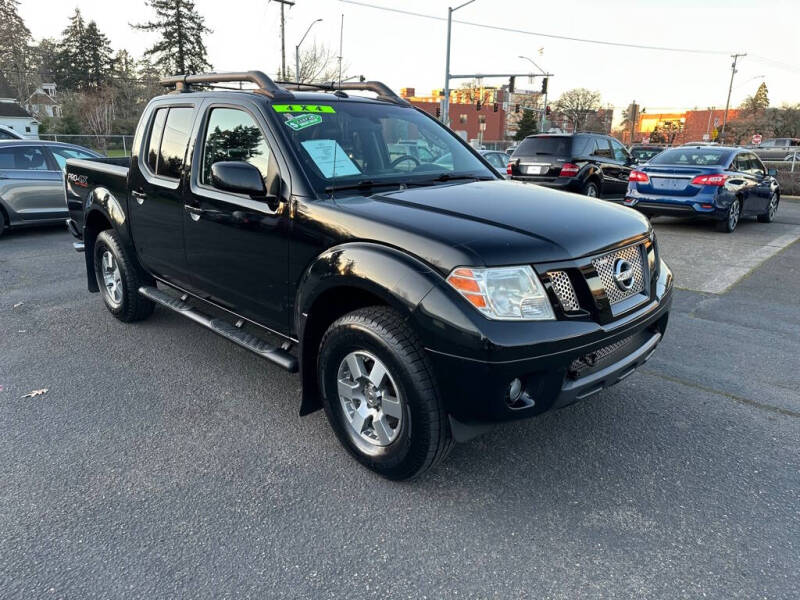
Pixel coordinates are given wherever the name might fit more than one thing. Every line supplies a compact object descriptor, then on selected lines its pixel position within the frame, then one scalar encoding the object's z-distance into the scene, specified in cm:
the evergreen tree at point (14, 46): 5606
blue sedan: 993
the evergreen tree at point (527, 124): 7031
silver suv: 939
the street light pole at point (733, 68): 5522
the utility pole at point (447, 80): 2721
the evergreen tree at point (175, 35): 5569
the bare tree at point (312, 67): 4225
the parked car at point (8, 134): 1466
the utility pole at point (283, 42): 3337
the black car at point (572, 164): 1278
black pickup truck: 248
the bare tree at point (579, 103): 8400
